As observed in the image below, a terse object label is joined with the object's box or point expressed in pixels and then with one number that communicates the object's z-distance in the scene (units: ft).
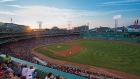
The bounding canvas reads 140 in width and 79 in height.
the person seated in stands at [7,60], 16.67
